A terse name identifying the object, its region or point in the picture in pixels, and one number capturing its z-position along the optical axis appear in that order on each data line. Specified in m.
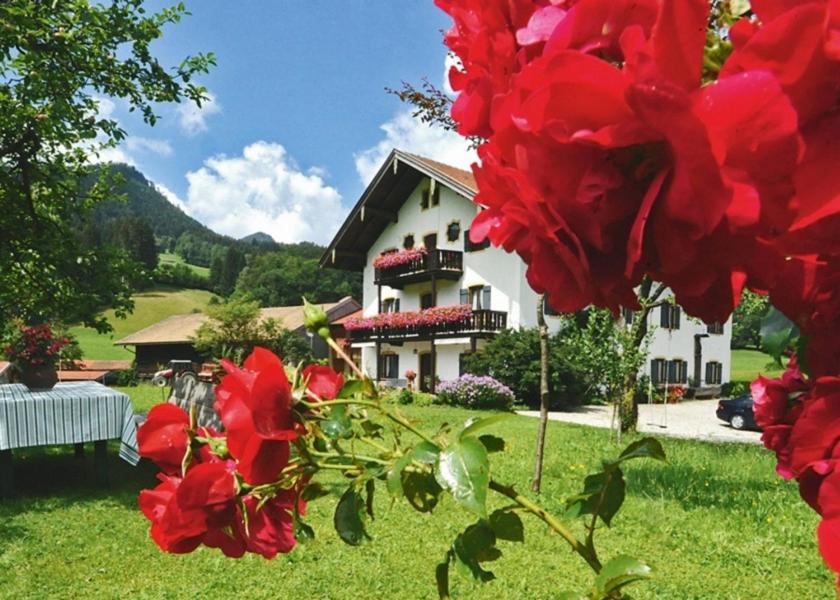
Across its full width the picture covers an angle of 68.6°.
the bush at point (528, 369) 17.11
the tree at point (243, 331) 29.17
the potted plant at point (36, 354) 6.46
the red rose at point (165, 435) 0.74
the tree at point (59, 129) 5.63
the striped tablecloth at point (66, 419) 5.54
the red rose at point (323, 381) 0.76
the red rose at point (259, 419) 0.58
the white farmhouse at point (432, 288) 19.45
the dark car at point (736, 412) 13.88
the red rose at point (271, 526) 0.72
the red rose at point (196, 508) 0.66
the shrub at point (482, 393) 16.48
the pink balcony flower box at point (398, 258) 20.80
